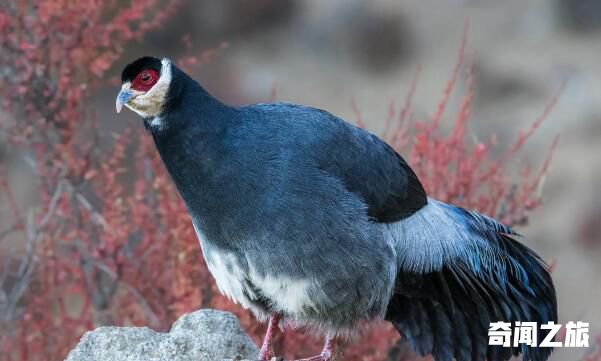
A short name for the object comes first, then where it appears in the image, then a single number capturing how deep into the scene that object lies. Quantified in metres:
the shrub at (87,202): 9.85
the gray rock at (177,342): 7.54
